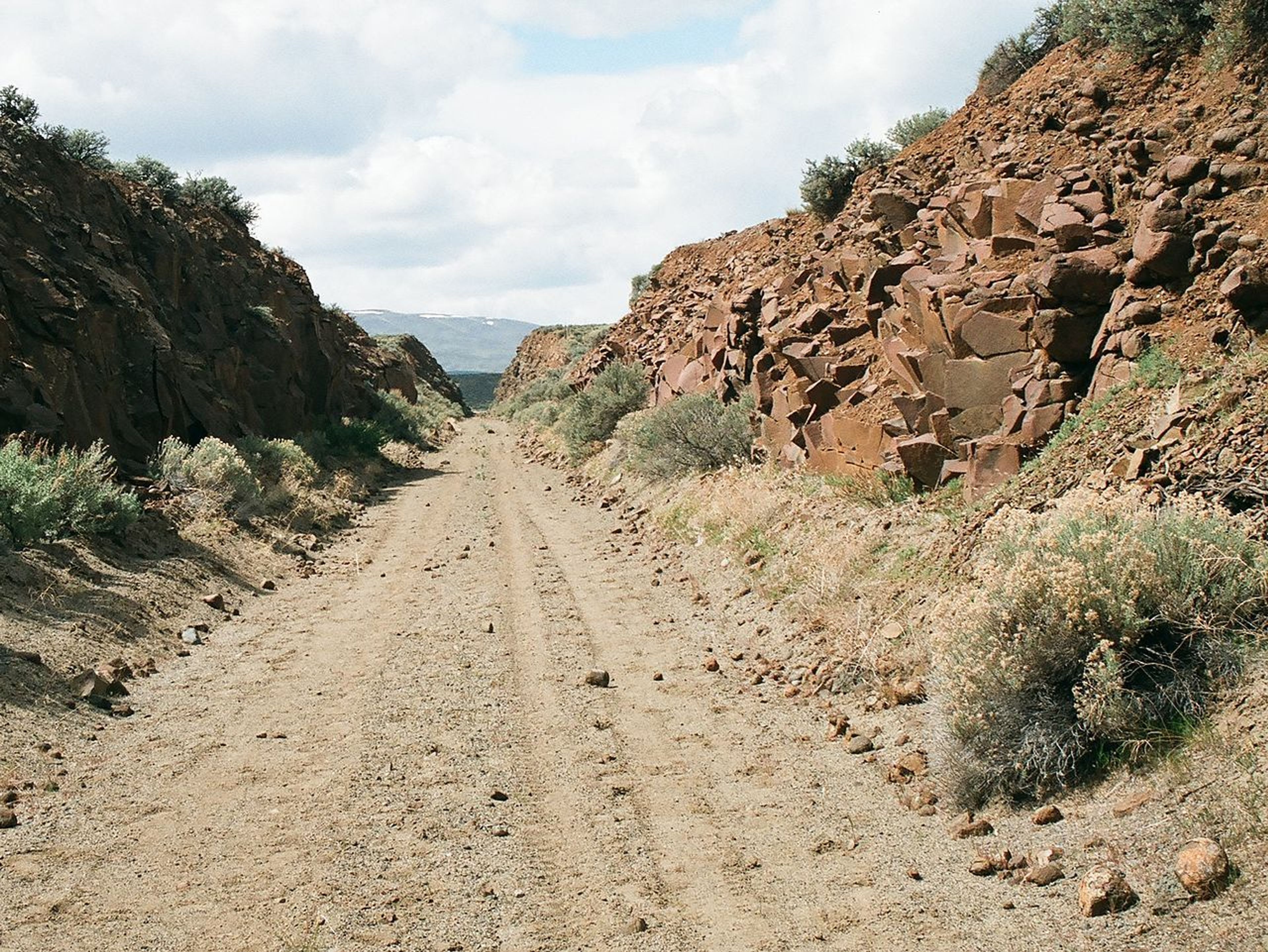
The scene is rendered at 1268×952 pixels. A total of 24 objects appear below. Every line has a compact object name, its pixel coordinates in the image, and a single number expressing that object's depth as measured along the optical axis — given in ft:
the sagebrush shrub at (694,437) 59.52
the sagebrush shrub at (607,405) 91.76
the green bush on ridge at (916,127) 71.41
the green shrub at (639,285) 152.66
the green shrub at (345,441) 85.25
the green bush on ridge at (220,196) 103.04
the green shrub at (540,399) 137.80
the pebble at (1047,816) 18.97
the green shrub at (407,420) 119.75
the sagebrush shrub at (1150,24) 40.93
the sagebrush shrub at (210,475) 54.08
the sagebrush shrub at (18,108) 66.28
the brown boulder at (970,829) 19.66
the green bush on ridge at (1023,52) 57.62
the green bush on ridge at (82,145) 73.51
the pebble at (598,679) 31.30
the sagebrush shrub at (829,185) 71.97
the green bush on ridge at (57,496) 37.78
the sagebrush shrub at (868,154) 71.97
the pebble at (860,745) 24.88
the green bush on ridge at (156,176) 87.76
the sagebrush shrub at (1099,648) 19.35
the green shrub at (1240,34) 36.35
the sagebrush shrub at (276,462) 66.85
